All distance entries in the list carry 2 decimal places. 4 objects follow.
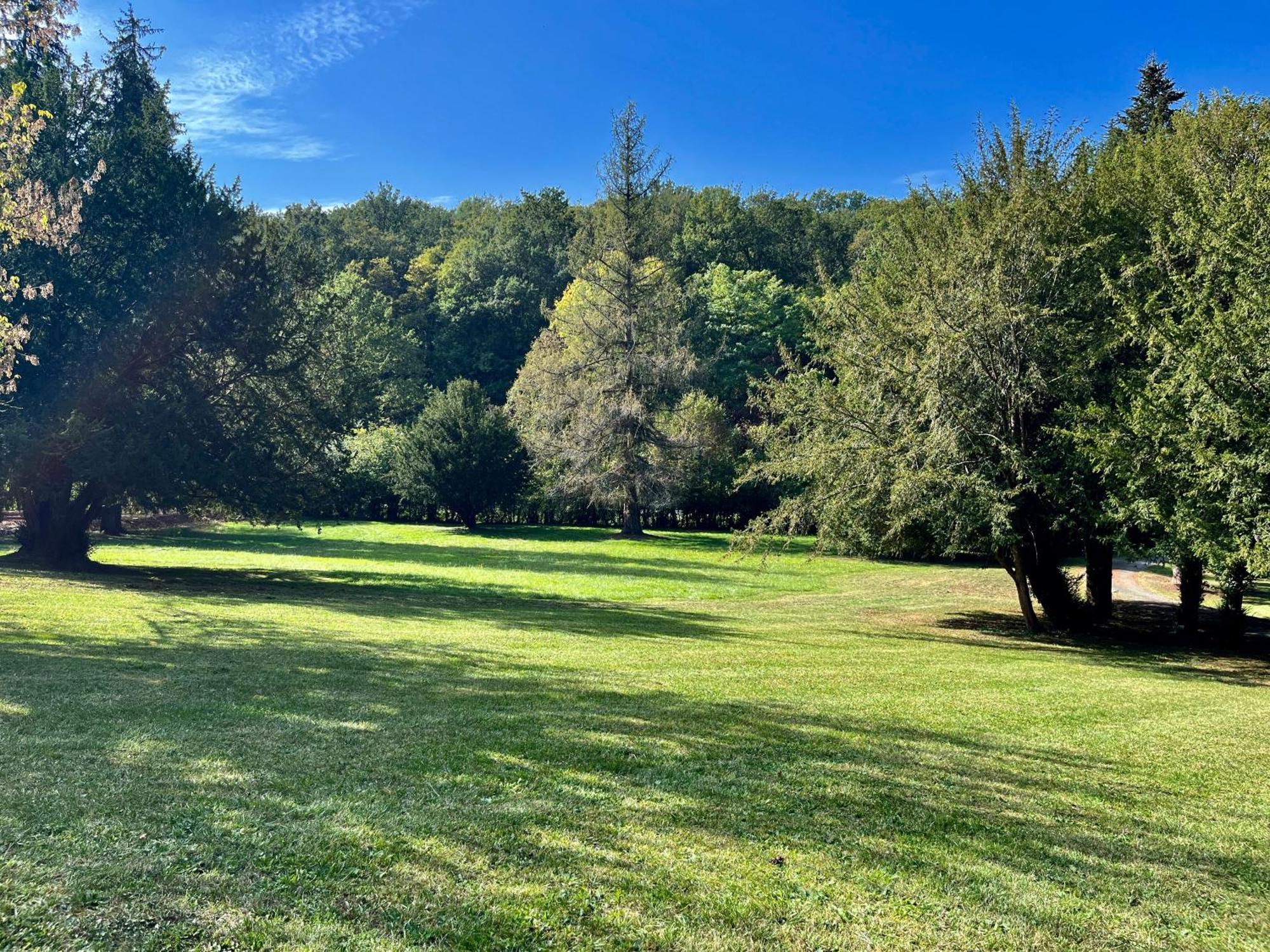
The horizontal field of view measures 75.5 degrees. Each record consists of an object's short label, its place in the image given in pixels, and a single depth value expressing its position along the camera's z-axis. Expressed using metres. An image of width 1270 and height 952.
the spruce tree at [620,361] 40.62
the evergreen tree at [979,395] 15.98
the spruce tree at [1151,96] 33.01
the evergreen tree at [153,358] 19.42
